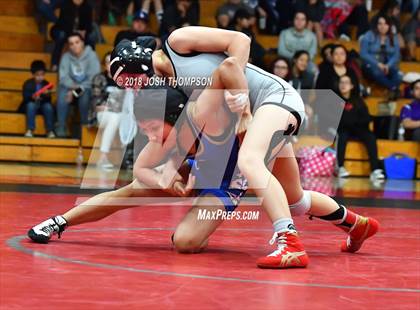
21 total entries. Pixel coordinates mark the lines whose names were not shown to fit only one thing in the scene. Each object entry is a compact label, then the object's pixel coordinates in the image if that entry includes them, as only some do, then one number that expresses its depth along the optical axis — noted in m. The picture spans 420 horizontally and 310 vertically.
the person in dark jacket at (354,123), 11.29
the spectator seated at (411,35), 13.70
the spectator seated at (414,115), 11.64
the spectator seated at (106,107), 11.08
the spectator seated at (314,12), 13.12
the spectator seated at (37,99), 11.41
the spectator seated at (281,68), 11.29
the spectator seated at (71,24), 12.21
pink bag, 10.84
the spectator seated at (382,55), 12.64
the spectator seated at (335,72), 11.43
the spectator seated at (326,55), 11.62
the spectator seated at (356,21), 13.62
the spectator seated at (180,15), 12.40
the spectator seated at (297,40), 12.41
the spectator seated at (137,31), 11.66
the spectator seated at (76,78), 11.46
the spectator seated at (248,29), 11.98
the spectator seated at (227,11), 12.66
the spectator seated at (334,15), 13.75
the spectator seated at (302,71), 11.64
